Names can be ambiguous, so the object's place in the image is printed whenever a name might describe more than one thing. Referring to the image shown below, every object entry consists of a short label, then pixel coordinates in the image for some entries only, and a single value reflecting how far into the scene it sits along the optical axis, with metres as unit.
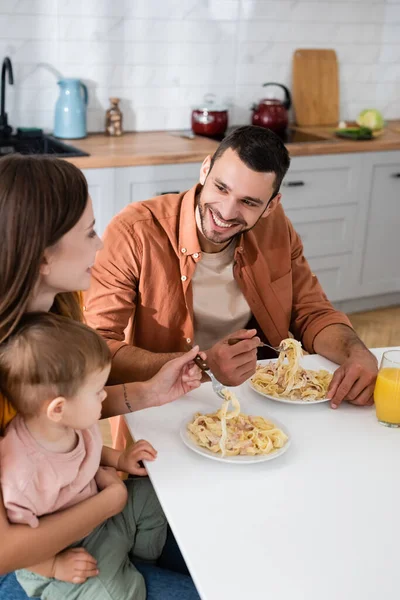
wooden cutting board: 4.16
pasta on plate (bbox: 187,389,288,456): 1.40
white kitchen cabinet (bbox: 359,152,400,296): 3.97
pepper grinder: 3.65
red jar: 3.74
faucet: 3.27
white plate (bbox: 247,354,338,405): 1.82
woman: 1.18
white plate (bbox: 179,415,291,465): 1.37
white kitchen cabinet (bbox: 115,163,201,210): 3.25
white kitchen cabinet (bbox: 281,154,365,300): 3.72
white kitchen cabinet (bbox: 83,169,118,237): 3.17
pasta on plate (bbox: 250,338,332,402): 1.63
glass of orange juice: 1.54
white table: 1.10
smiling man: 1.87
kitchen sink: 3.39
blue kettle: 3.46
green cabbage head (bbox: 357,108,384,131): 4.15
